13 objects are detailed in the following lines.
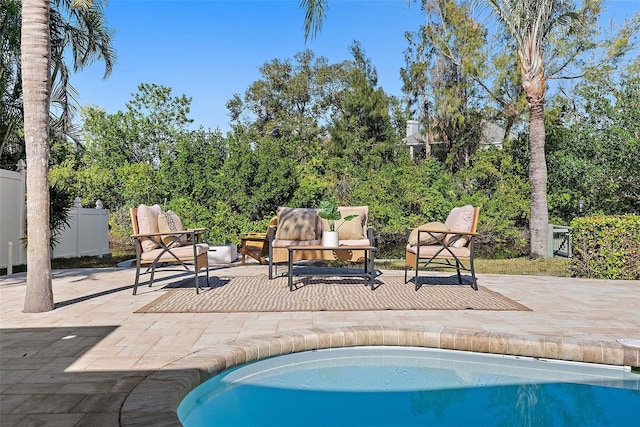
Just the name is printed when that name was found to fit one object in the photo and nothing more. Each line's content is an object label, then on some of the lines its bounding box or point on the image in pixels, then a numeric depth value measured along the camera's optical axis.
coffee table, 5.62
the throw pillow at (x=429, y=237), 5.87
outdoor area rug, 4.70
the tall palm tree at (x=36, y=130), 4.35
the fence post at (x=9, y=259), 7.59
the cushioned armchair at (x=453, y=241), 5.60
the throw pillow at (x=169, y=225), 5.84
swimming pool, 2.71
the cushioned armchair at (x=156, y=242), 5.38
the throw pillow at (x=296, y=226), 7.12
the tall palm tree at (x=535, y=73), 10.83
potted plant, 6.00
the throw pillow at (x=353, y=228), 7.15
